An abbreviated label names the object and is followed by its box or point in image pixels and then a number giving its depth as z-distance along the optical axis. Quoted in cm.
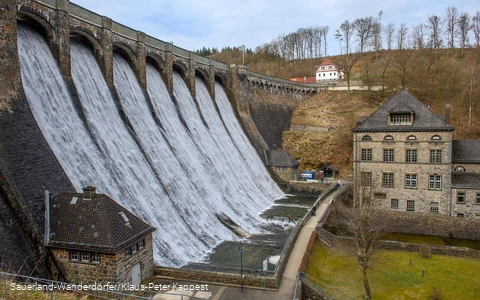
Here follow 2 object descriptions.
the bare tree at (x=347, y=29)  8525
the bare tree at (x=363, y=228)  1881
